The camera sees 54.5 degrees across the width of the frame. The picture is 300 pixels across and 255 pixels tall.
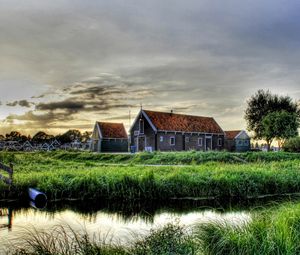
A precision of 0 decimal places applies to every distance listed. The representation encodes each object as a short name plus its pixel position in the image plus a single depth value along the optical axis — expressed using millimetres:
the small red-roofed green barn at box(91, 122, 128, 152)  42550
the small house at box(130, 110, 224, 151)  37091
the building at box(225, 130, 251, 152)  45718
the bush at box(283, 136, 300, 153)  34142
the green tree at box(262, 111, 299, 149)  43671
